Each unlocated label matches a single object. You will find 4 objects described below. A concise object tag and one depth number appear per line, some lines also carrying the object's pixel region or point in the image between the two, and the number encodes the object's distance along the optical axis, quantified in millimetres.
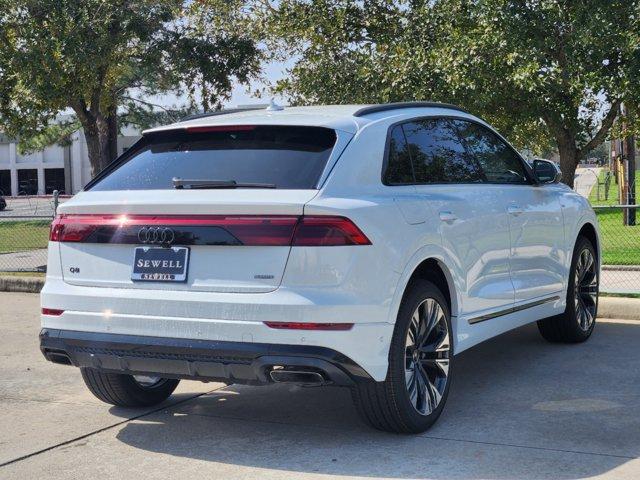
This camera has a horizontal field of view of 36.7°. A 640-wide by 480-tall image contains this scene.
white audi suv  4641
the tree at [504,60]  12492
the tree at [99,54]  21234
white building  87812
